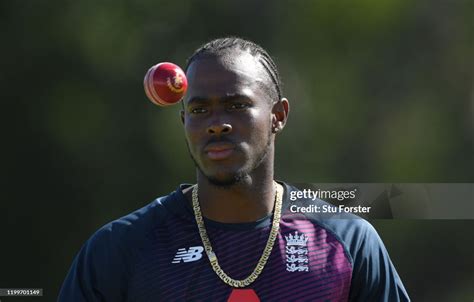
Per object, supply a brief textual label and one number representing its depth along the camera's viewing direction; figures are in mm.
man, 7566
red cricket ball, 7820
